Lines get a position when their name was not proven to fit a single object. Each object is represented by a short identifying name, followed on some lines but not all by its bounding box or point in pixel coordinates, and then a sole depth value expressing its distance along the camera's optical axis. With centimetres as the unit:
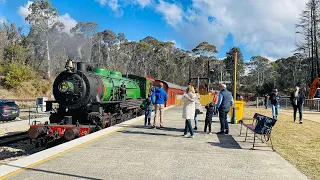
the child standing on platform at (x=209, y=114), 1060
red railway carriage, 2805
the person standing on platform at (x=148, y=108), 1264
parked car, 1766
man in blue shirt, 1157
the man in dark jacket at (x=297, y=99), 1500
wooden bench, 773
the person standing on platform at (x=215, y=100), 1089
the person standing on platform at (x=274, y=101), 1479
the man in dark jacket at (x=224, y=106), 1021
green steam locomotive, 1020
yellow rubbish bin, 1406
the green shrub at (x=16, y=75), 4206
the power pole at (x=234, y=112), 1388
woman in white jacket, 952
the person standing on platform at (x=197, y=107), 1095
